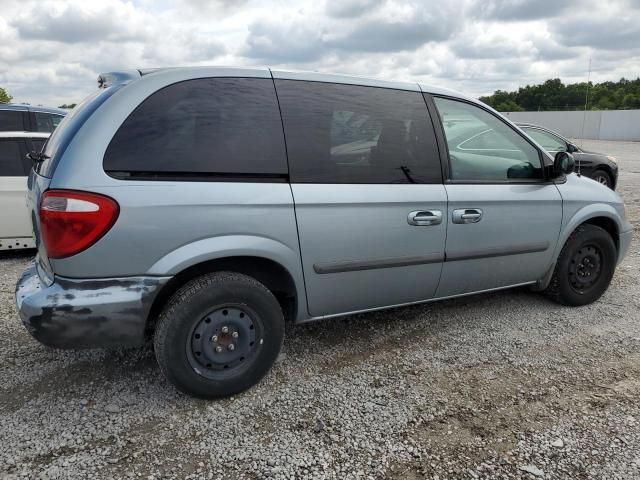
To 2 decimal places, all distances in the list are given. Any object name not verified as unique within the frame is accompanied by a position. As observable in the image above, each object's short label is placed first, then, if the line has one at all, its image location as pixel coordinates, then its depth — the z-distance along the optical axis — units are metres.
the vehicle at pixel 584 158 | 8.99
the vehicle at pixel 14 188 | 5.37
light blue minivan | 2.42
